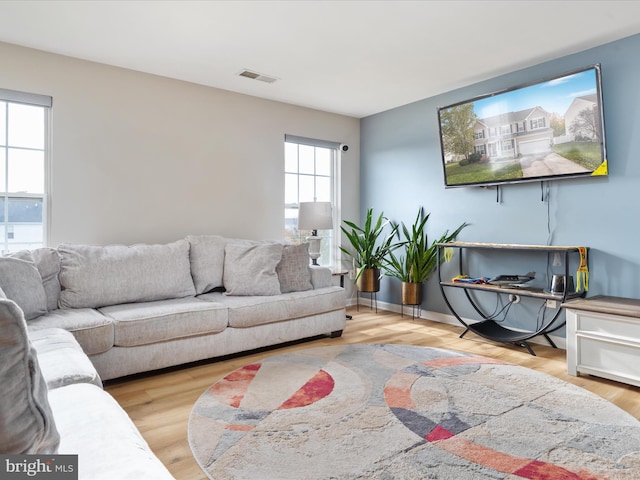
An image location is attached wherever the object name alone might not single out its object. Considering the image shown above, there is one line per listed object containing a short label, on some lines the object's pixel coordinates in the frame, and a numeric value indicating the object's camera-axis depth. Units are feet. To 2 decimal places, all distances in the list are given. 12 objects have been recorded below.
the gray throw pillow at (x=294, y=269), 12.75
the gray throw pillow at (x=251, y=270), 11.89
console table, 10.96
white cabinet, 8.92
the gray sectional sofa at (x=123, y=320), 2.33
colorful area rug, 5.90
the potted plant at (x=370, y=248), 16.22
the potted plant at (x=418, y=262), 14.94
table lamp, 14.57
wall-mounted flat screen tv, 10.76
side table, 14.86
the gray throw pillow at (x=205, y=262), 11.96
